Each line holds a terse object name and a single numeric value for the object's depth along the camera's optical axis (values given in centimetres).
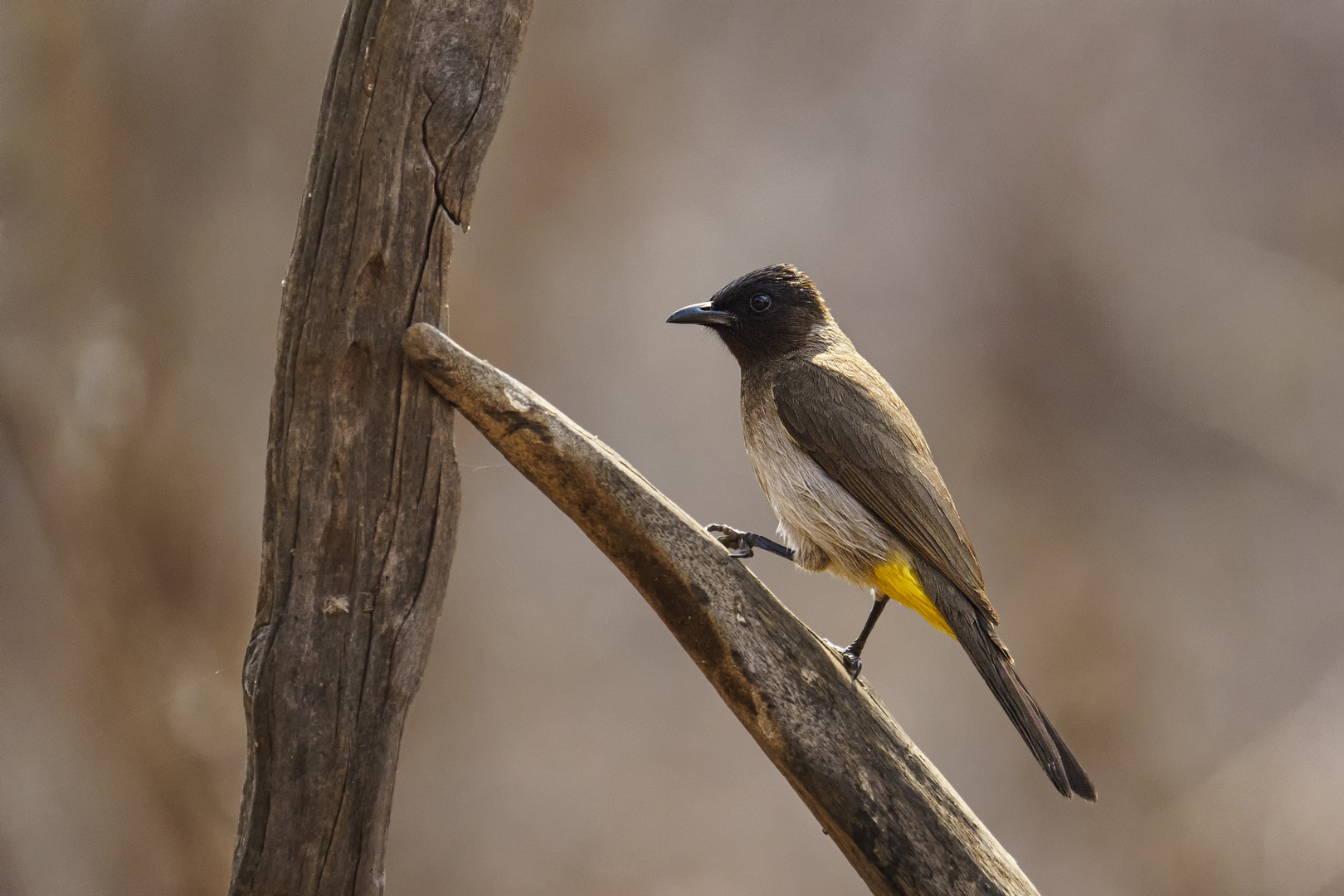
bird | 498
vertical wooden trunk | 468
